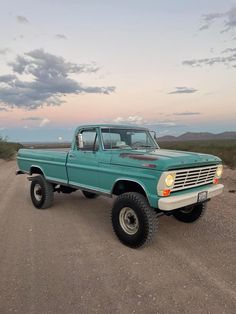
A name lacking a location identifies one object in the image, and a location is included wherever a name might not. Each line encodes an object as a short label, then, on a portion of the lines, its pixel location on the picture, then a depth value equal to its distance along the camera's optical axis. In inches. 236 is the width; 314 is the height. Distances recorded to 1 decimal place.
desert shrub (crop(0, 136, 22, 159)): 813.1
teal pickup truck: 145.7
